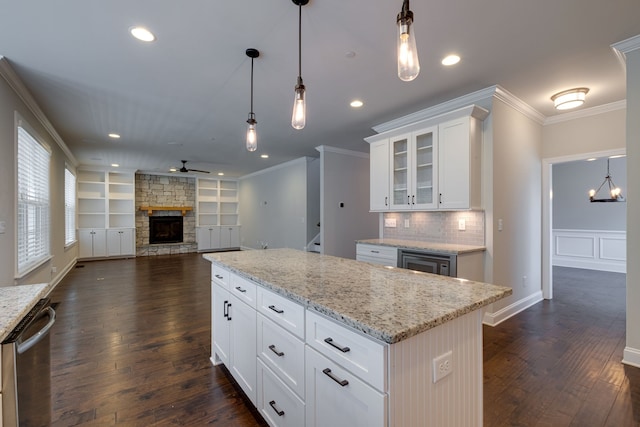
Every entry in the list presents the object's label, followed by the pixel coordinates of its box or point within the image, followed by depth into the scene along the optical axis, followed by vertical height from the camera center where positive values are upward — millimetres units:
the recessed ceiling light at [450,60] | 2559 +1381
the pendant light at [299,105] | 1904 +737
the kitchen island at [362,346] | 982 -530
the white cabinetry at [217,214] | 9897 +63
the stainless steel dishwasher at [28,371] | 1016 -600
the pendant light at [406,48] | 1229 +741
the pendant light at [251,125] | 2461 +779
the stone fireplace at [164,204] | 9070 +355
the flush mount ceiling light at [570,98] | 3211 +1310
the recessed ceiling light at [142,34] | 2172 +1391
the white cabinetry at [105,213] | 8023 +94
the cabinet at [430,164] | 3254 +635
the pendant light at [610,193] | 5909 +433
